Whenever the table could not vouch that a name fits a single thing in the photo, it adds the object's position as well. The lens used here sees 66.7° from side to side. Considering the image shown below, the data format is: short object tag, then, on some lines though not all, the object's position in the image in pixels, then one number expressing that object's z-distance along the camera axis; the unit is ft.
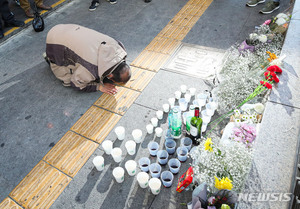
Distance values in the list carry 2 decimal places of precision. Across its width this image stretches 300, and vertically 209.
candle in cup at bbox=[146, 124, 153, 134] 11.64
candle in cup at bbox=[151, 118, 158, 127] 11.83
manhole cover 15.07
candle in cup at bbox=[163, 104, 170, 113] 12.53
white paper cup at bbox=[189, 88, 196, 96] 13.28
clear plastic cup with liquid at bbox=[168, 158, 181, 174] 9.85
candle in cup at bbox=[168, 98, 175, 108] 12.55
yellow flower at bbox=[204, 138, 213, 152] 7.82
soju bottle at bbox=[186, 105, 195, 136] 10.78
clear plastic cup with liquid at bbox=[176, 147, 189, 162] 10.26
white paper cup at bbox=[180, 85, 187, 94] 13.37
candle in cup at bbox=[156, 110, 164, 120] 12.18
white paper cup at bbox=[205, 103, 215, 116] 11.82
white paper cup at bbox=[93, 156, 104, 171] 10.32
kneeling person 13.29
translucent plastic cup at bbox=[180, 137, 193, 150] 10.49
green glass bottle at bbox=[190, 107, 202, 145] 9.96
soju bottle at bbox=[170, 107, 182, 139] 10.73
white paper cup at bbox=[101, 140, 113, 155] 10.96
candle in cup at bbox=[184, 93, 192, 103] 12.69
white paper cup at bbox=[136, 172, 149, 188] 9.48
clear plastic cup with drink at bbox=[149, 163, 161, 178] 9.83
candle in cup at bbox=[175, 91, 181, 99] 13.09
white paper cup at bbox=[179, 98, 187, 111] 12.43
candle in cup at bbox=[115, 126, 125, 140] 11.54
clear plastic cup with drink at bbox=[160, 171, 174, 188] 9.55
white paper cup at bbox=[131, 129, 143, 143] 11.26
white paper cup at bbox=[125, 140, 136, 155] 10.81
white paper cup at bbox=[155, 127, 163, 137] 11.32
